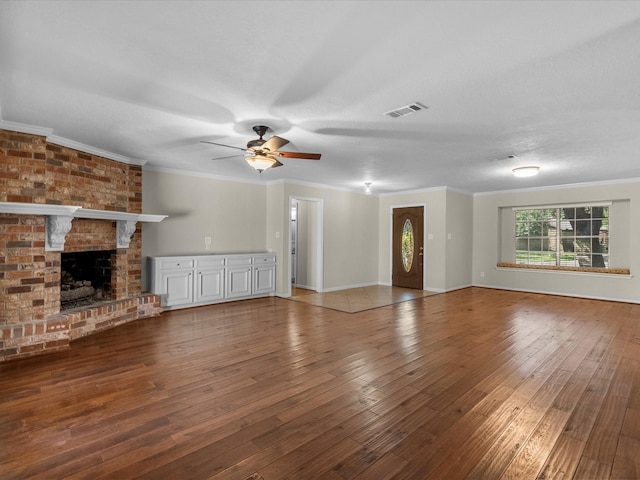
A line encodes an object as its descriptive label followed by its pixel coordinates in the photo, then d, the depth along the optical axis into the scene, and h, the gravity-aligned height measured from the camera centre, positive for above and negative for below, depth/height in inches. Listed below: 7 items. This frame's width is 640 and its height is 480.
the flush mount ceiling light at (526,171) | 204.4 +42.8
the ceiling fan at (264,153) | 133.9 +36.3
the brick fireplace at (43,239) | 135.1 +0.4
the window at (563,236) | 272.5 +4.9
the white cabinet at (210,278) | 209.0 -24.9
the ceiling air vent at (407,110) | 115.8 +45.9
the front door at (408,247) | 313.7 -5.4
